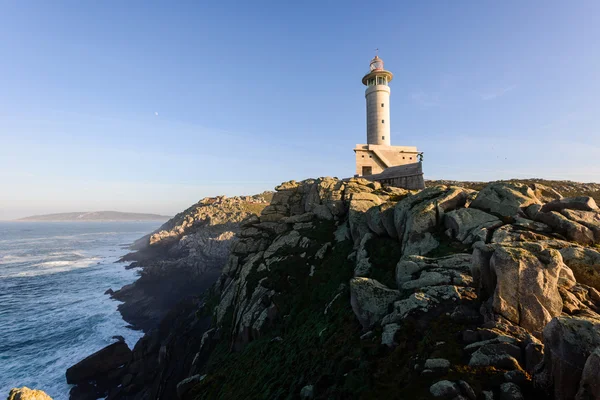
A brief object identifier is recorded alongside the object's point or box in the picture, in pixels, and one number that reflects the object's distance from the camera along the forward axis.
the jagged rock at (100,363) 33.25
